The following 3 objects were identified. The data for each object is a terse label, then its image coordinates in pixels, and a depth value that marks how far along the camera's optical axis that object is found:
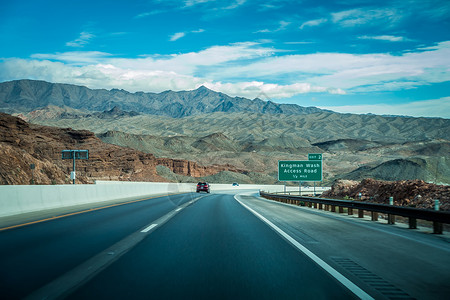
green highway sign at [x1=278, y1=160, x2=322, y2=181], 42.58
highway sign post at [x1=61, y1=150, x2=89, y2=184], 61.11
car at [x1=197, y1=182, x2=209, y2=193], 56.19
